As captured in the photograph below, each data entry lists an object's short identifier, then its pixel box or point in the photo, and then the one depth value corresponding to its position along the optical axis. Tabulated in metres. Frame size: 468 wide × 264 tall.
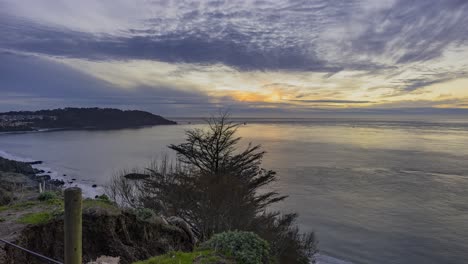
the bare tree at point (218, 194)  16.02
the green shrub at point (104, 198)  9.57
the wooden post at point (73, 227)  3.25
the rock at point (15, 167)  43.03
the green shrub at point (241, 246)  5.83
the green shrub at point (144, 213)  9.06
